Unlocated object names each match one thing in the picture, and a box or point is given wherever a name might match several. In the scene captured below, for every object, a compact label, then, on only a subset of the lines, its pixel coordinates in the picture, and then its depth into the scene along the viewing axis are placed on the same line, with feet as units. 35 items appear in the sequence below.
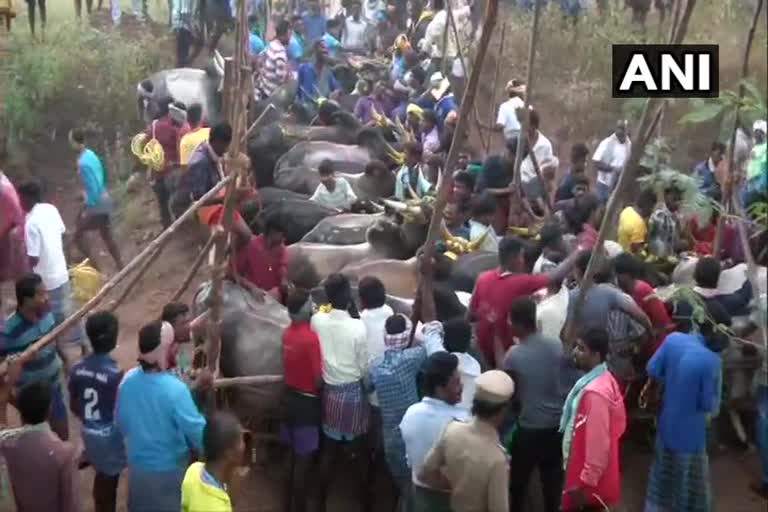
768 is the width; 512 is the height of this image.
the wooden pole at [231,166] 18.79
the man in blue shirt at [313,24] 49.26
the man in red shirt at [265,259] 22.12
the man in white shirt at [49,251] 21.98
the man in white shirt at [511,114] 32.68
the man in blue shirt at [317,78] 40.91
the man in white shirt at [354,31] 52.06
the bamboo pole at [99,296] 17.97
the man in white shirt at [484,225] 23.80
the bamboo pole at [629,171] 14.62
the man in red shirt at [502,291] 18.97
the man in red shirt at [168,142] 31.07
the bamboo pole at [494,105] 34.78
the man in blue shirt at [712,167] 25.36
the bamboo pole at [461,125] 16.90
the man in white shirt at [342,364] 17.97
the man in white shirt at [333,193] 28.75
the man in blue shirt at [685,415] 16.71
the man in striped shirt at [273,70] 40.24
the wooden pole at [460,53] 27.46
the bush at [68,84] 39.70
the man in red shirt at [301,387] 18.06
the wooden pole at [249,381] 19.06
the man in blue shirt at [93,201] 27.76
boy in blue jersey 16.40
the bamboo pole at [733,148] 10.54
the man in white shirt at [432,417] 14.94
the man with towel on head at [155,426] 15.14
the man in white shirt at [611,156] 29.50
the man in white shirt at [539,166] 27.61
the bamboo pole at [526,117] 24.26
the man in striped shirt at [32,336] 18.63
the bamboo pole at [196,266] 19.77
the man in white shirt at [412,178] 28.02
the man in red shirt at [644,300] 19.29
